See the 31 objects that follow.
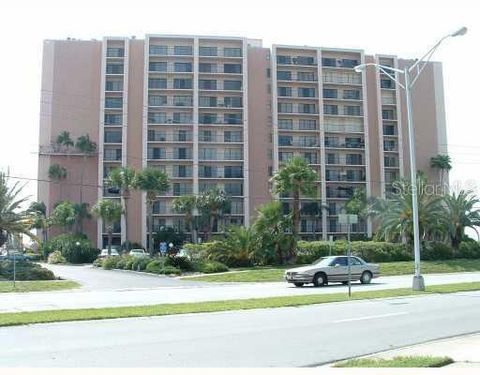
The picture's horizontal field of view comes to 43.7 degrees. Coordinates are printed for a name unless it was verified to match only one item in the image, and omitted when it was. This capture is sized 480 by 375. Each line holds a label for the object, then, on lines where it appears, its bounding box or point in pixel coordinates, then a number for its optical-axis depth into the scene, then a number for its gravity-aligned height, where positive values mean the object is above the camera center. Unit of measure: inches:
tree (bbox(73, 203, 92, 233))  3553.2 +218.0
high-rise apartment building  3629.4 +806.2
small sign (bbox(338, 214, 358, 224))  840.1 +44.2
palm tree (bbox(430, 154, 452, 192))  3973.9 +566.4
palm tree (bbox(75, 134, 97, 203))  3612.2 +630.4
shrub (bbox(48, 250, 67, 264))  2709.2 -35.9
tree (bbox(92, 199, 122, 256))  3038.9 +199.9
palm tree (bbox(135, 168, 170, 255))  2763.3 +313.9
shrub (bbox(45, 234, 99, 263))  2650.1 -3.9
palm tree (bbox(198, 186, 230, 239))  3337.1 +261.1
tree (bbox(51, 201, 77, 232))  3385.8 +197.1
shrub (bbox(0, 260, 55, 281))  1436.0 -52.9
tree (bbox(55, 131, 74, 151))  3651.6 +671.0
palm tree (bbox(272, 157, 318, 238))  1868.8 +213.3
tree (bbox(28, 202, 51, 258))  3349.7 +174.3
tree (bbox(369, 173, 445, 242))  1956.2 +115.2
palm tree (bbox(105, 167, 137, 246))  2832.2 +335.7
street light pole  956.0 +109.6
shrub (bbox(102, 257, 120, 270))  2002.1 -43.1
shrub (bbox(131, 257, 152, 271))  1806.1 -39.3
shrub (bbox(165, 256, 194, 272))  1715.1 -37.2
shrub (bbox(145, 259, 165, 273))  1690.6 -45.4
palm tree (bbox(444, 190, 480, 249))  2110.0 +129.6
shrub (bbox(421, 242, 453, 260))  1980.3 -4.6
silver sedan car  1171.9 -44.3
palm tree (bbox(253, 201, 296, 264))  1808.6 +42.2
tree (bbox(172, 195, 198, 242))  3339.1 +255.2
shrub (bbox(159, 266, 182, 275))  1653.5 -57.7
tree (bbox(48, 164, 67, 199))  3656.5 +473.5
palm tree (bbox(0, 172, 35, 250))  1558.8 +91.7
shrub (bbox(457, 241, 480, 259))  2102.1 -5.0
